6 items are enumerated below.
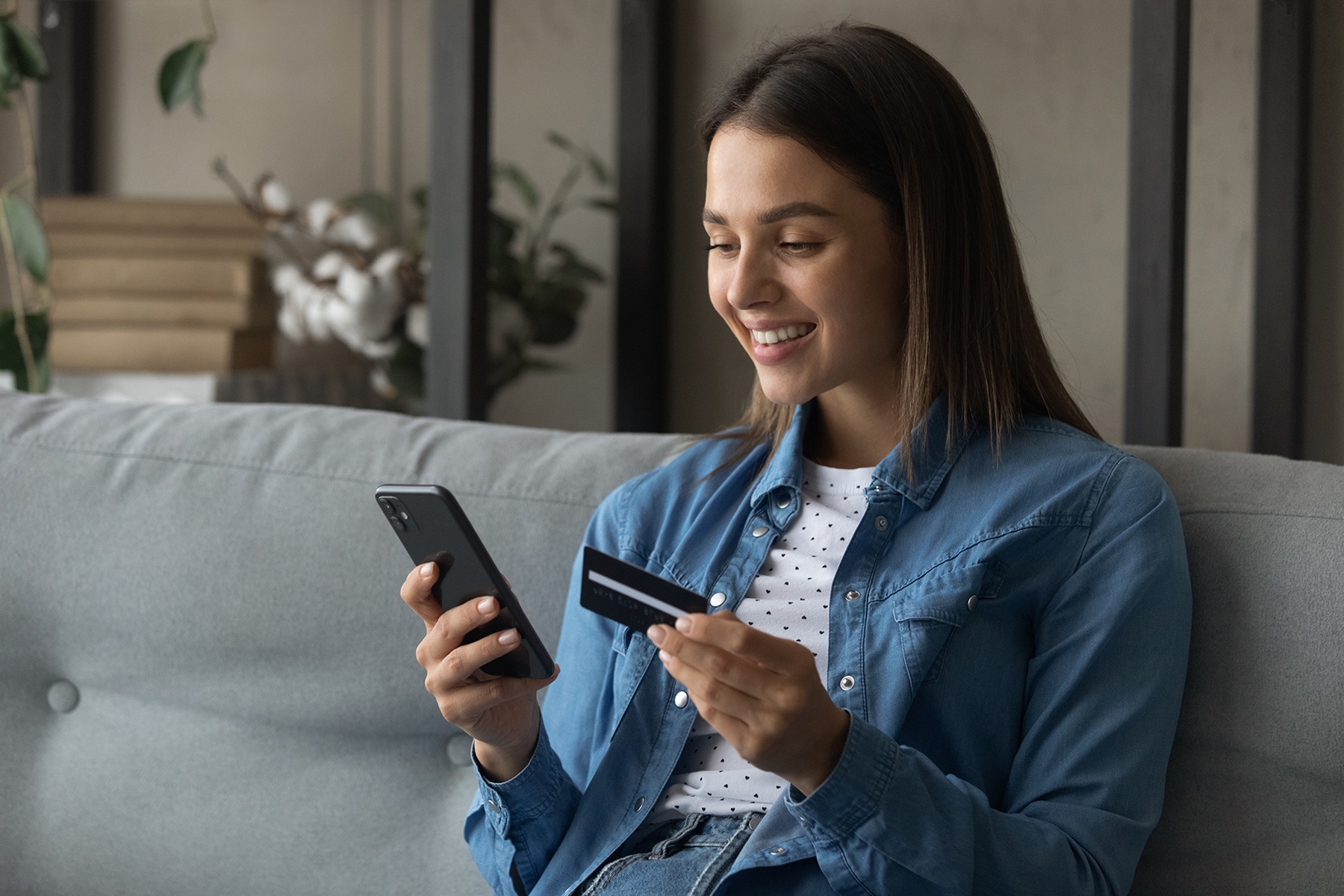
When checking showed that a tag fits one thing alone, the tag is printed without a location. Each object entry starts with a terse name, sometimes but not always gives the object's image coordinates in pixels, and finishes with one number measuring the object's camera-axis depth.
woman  2.03
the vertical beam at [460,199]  2.67
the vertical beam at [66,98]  3.80
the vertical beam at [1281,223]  3.00
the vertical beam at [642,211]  3.56
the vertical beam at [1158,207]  2.54
